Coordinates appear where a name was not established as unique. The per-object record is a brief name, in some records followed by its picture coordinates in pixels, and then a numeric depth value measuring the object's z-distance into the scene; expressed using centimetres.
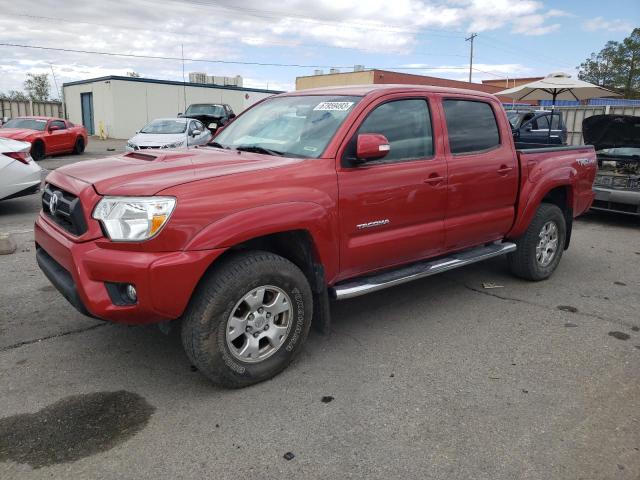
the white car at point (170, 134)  1370
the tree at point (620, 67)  4925
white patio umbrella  1321
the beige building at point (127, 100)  3056
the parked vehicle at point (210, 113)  2172
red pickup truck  290
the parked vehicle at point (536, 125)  1416
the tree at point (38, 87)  5818
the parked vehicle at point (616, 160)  825
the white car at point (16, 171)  783
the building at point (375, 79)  4519
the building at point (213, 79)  4019
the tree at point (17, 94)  5775
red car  1666
